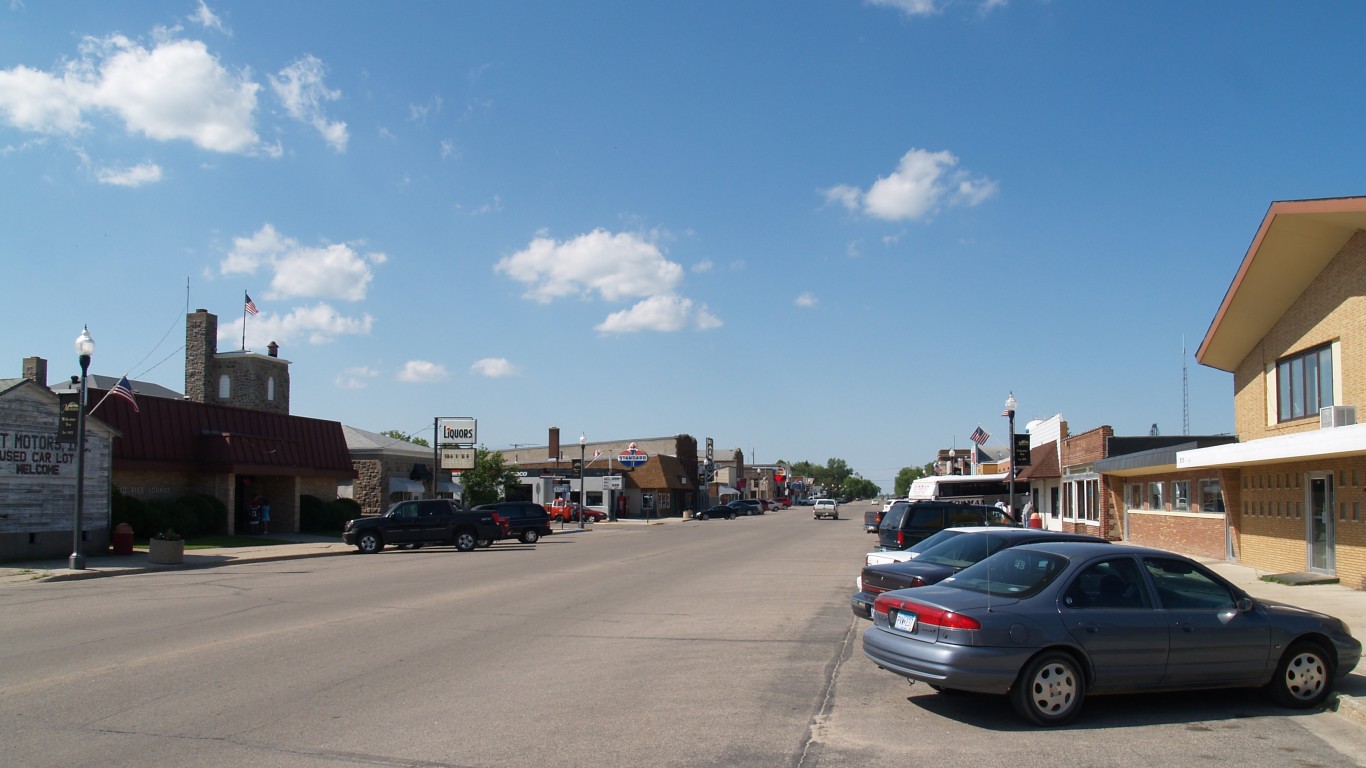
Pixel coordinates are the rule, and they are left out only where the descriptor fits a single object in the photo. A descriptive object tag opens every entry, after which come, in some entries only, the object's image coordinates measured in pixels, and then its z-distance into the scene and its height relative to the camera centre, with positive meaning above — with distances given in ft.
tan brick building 61.11 +5.13
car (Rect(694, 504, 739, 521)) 289.94 -15.03
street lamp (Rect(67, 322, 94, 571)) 77.82 +7.49
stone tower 171.32 +15.03
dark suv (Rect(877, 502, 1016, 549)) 68.13 -4.19
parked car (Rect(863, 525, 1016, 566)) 45.65 -4.31
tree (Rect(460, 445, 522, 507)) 200.03 -3.96
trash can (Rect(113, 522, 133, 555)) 92.17 -7.32
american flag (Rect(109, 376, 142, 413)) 95.71 +6.57
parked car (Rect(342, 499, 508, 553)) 107.96 -7.36
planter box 86.38 -8.04
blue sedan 25.81 -4.59
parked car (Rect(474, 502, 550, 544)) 130.93 -7.72
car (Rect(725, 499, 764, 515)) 319.86 -15.01
